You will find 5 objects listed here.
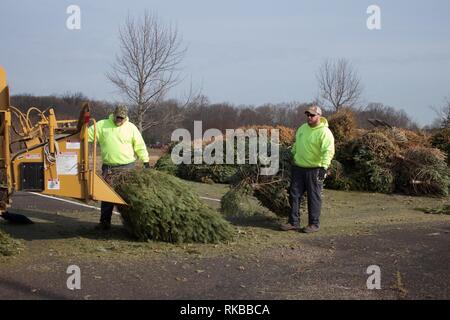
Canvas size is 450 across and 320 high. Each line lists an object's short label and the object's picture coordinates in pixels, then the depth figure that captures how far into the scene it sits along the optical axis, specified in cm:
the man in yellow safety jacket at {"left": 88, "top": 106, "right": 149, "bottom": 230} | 830
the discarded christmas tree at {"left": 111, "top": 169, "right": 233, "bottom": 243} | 738
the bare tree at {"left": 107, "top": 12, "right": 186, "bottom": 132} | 2189
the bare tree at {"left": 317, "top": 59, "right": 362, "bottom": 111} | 3077
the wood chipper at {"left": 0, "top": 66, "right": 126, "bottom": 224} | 662
